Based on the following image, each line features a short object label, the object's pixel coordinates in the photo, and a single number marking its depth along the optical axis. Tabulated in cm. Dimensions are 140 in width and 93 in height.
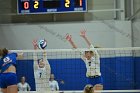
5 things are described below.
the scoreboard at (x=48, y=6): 2190
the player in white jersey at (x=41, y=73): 1459
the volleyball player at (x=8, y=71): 1214
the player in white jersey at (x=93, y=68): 1312
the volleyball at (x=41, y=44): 1451
